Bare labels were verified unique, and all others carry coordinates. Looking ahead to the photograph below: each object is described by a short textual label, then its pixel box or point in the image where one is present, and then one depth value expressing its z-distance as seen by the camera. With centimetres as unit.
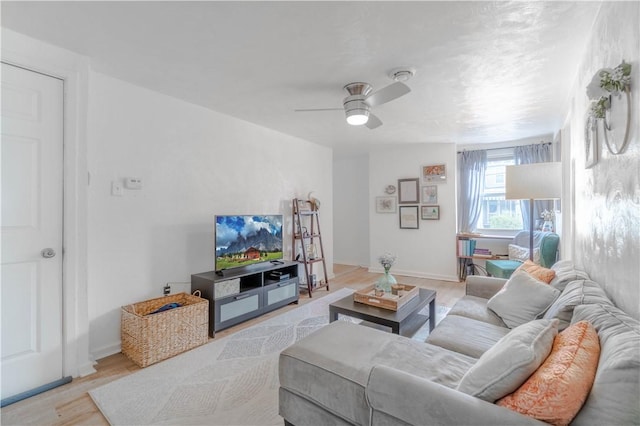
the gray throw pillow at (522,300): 199
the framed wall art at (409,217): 551
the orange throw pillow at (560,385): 89
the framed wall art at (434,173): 522
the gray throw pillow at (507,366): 103
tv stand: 293
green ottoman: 381
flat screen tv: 317
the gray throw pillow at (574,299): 149
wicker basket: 235
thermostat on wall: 269
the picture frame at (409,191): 548
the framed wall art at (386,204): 573
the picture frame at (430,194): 533
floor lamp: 325
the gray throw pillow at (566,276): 197
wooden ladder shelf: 439
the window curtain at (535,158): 478
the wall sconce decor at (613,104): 119
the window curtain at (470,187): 530
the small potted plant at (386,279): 271
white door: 195
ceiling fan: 234
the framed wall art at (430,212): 530
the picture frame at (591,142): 169
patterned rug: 177
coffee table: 225
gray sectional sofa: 88
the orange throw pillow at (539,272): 226
